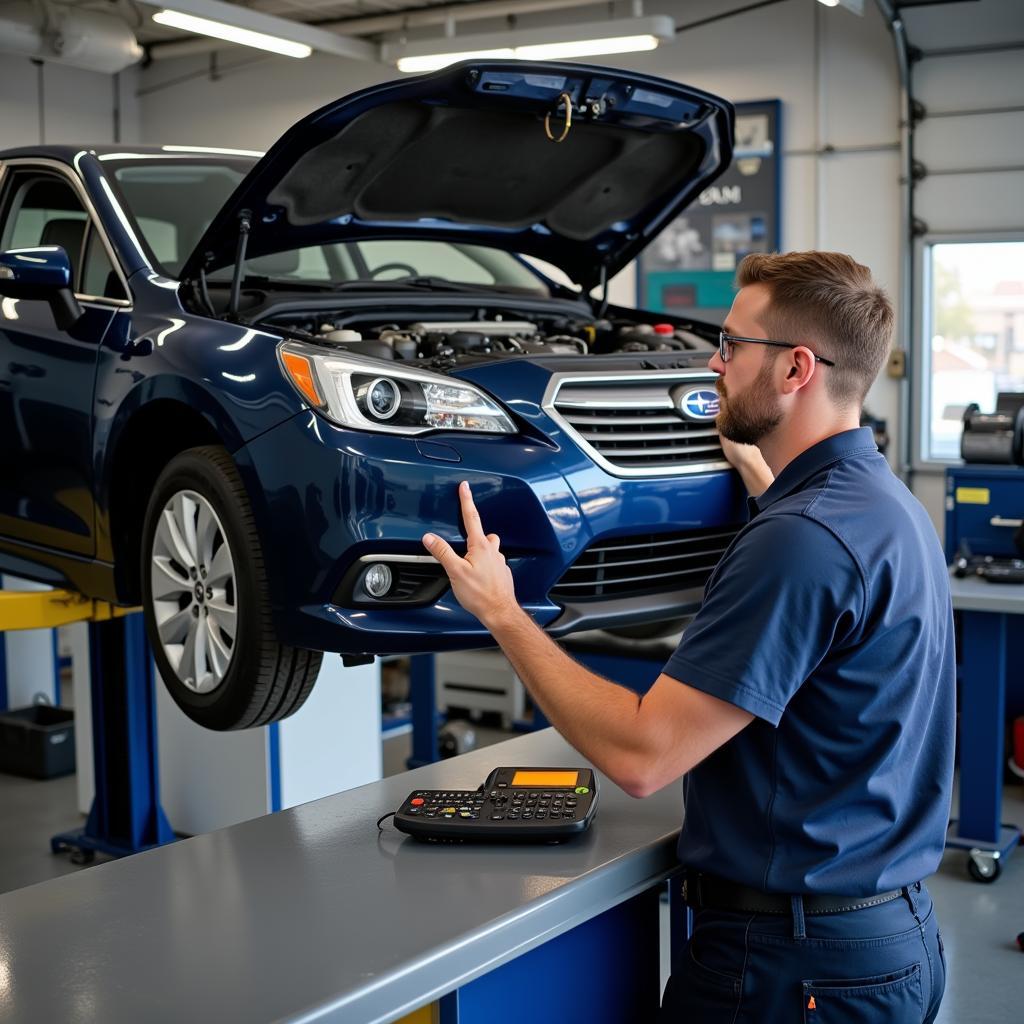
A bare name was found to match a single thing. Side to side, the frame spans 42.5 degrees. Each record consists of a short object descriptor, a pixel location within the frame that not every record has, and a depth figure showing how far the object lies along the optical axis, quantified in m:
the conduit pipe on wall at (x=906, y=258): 8.09
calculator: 1.75
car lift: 4.45
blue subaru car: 2.36
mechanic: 1.61
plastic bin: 5.94
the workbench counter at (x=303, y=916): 1.33
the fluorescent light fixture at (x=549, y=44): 8.05
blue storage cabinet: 5.55
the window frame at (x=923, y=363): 8.23
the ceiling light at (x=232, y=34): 8.05
